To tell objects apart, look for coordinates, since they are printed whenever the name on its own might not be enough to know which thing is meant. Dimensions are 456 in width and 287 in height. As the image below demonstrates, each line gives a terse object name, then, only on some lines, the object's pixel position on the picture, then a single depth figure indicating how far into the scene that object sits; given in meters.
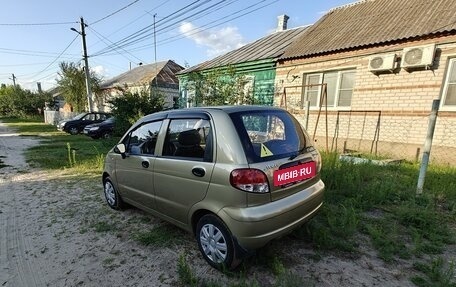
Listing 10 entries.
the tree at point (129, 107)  12.45
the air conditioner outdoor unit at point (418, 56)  6.77
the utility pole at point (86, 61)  20.48
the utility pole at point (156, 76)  21.89
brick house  6.84
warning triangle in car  2.47
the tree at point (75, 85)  28.30
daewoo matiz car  2.36
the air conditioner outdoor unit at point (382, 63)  7.45
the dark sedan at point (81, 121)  17.10
